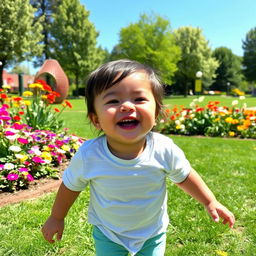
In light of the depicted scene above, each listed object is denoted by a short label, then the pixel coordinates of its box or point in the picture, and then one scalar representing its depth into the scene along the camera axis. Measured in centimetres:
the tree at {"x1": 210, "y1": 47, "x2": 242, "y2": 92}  5488
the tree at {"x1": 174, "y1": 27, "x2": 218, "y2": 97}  4341
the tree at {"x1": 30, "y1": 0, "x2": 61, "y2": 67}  3647
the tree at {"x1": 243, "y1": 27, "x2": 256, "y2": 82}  5569
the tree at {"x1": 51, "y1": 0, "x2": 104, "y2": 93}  3453
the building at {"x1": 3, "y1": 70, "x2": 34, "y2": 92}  6112
